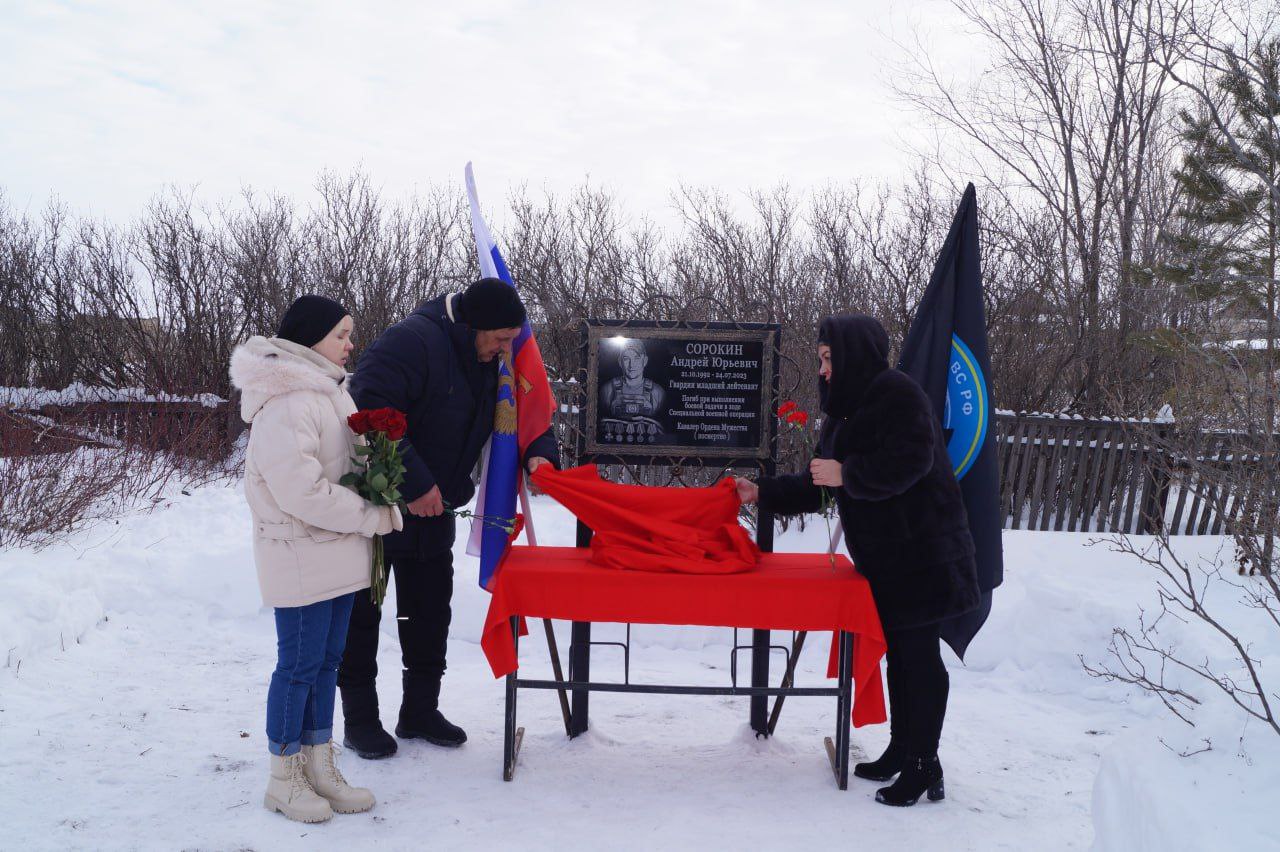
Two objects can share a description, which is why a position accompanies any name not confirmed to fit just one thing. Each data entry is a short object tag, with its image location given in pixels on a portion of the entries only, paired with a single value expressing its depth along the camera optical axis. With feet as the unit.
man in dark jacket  13.65
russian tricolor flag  14.98
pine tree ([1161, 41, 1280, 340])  41.88
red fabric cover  13.82
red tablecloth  13.15
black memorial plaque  16.17
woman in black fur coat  12.66
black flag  14.75
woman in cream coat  11.06
